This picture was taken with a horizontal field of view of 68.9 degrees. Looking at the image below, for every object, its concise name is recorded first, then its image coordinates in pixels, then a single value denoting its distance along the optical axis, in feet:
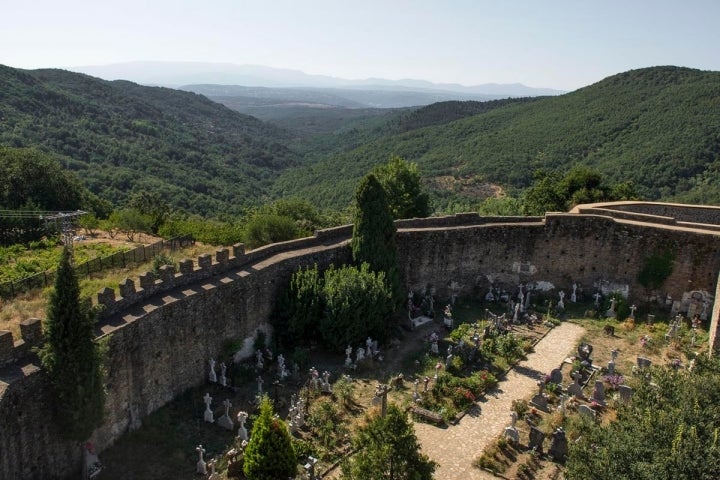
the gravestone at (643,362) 63.41
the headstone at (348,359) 63.87
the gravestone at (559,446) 48.49
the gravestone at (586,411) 52.75
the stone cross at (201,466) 45.47
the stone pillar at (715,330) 63.26
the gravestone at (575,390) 58.54
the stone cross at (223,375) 58.34
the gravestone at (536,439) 49.60
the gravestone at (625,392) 56.03
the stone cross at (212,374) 58.75
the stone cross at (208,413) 52.85
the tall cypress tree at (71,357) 38.65
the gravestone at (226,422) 52.08
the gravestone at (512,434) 50.70
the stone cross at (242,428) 50.06
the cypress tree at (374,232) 71.10
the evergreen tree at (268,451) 40.73
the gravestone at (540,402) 56.44
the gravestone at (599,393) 56.65
